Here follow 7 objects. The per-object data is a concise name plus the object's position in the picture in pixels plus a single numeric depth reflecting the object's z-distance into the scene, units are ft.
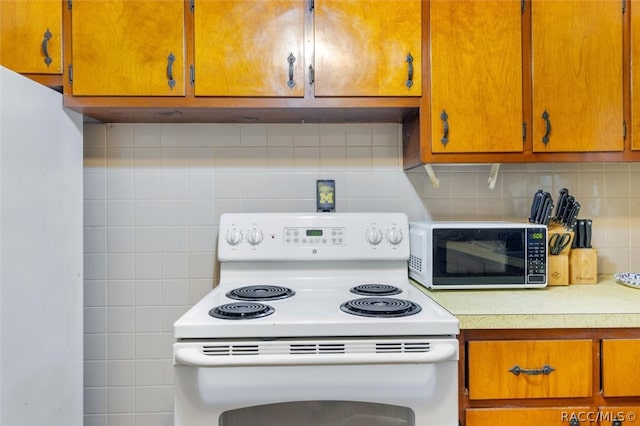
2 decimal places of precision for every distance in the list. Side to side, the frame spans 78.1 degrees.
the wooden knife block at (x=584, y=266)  5.06
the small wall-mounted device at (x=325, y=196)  5.59
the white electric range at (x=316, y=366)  3.25
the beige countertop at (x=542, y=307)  3.62
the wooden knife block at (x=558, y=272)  4.93
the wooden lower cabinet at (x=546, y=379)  3.59
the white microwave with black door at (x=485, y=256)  4.65
